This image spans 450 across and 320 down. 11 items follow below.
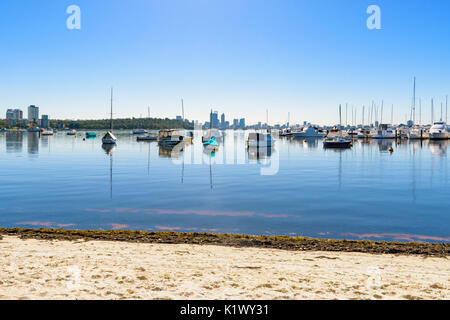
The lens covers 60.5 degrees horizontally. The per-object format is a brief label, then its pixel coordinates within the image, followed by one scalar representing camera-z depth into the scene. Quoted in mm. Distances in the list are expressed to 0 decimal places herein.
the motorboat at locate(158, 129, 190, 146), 98875
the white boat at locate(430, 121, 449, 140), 145000
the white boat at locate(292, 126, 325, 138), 192375
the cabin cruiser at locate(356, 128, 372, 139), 174000
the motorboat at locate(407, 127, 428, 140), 155750
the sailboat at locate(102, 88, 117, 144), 112825
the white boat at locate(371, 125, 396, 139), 163800
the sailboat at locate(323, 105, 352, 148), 98312
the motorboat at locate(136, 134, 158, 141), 136912
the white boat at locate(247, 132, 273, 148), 98875
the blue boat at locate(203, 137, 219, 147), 101856
